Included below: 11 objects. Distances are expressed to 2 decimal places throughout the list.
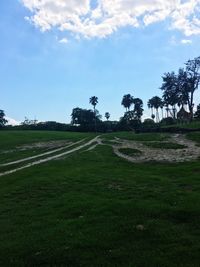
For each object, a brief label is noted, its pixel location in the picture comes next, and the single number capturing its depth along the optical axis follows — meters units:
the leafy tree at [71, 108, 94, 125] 80.92
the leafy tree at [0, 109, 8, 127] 81.21
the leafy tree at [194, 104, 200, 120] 70.53
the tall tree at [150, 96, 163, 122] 87.14
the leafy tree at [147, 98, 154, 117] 89.24
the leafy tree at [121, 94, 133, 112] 87.21
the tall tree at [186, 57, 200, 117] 57.19
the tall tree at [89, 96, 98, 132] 90.07
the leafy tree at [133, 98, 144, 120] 87.20
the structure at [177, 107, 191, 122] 65.90
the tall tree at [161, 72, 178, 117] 61.78
